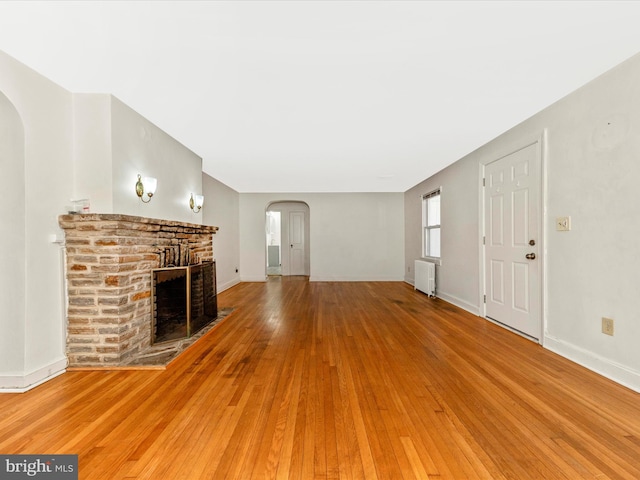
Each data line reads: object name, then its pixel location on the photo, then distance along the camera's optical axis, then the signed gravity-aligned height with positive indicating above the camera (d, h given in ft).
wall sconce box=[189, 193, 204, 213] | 13.33 +1.76
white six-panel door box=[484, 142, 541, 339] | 9.94 -0.13
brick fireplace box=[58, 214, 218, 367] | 7.99 -1.40
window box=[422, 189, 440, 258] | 19.11 +0.93
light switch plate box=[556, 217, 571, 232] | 8.58 +0.39
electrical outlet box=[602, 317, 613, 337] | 7.32 -2.36
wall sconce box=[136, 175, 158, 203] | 9.48 +1.81
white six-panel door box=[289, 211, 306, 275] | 29.58 -0.51
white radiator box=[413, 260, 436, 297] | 17.97 -2.65
